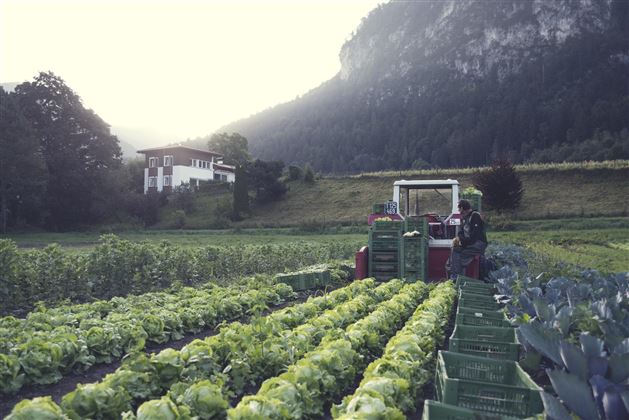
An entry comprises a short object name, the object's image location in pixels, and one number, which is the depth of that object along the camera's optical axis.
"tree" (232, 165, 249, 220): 48.16
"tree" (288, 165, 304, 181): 55.91
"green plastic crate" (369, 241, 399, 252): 12.38
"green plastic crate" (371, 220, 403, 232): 12.26
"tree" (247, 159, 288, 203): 50.72
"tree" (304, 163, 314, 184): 54.34
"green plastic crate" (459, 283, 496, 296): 8.68
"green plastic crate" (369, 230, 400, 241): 12.34
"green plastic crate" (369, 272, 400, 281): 12.38
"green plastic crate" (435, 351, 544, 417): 3.34
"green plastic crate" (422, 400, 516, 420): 2.74
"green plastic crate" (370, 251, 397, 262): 12.41
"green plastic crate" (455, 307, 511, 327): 6.29
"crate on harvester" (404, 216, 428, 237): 12.04
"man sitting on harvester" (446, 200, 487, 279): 10.72
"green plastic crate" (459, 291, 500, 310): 7.32
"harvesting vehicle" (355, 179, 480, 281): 11.96
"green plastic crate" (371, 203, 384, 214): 14.21
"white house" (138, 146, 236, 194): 59.53
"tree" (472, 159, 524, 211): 39.41
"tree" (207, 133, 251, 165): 82.53
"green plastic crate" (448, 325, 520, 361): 4.97
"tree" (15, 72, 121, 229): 47.22
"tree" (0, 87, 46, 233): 39.62
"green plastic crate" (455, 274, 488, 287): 9.53
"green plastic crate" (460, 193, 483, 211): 13.81
